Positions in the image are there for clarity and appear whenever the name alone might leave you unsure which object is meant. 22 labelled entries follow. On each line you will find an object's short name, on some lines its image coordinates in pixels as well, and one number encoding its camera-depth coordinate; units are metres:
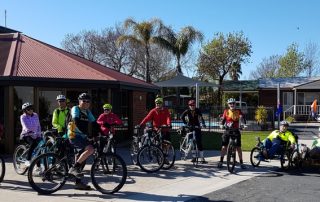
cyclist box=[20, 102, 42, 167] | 9.80
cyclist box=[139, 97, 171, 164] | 11.49
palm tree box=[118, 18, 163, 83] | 33.78
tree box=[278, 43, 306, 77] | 55.78
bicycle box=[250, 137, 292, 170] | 11.17
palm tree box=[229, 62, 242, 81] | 48.41
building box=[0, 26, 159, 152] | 13.72
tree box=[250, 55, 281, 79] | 65.51
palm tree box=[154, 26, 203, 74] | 35.06
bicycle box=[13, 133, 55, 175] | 9.52
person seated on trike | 11.22
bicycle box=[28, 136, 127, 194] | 7.95
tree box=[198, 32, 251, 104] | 47.47
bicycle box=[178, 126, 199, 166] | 11.61
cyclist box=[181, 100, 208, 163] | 11.75
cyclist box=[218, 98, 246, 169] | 11.27
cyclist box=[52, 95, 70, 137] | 9.86
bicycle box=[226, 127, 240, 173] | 10.58
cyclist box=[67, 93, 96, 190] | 7.98
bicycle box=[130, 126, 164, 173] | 10.41
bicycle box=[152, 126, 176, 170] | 11.01
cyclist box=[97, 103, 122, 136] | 10.77
